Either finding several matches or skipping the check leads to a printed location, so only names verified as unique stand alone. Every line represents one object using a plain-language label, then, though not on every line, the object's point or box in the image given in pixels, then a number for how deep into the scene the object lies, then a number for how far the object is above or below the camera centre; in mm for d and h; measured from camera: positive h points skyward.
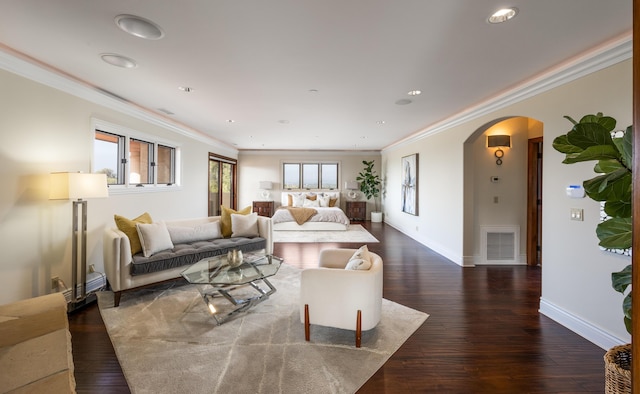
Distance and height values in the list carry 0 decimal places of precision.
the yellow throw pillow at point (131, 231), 3352 -426
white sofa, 2996 -751
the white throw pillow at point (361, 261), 2416 -576
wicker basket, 1295 -838
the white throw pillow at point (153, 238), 3341 -521
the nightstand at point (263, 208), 9898 -404
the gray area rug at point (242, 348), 1883 -1253
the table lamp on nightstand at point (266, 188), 10000 +325
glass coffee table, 2771 -830
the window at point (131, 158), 3859 +641
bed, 7941 -666
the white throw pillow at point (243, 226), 4590 -493
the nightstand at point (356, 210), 9969 -470
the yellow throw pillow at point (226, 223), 4651 -451
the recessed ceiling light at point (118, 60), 2580 +1321
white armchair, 2248 -847
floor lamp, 2803 -9
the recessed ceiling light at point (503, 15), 1860 +1271
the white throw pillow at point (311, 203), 9604 -212
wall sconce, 4504 +902
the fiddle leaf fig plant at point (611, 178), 1343 +96
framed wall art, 6508 +328
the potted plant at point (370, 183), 9711 +504
